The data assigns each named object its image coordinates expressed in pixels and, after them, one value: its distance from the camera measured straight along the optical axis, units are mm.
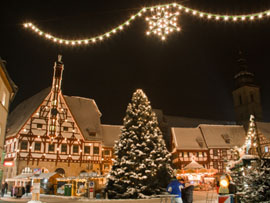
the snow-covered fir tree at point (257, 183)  9961
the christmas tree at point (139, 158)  19734
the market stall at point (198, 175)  30331
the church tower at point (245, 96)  57750
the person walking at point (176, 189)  9014
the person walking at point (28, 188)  26375
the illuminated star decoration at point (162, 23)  11133
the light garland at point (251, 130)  26606
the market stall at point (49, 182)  26942
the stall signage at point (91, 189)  20828
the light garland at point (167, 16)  11109
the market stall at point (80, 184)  23553
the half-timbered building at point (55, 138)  33094
